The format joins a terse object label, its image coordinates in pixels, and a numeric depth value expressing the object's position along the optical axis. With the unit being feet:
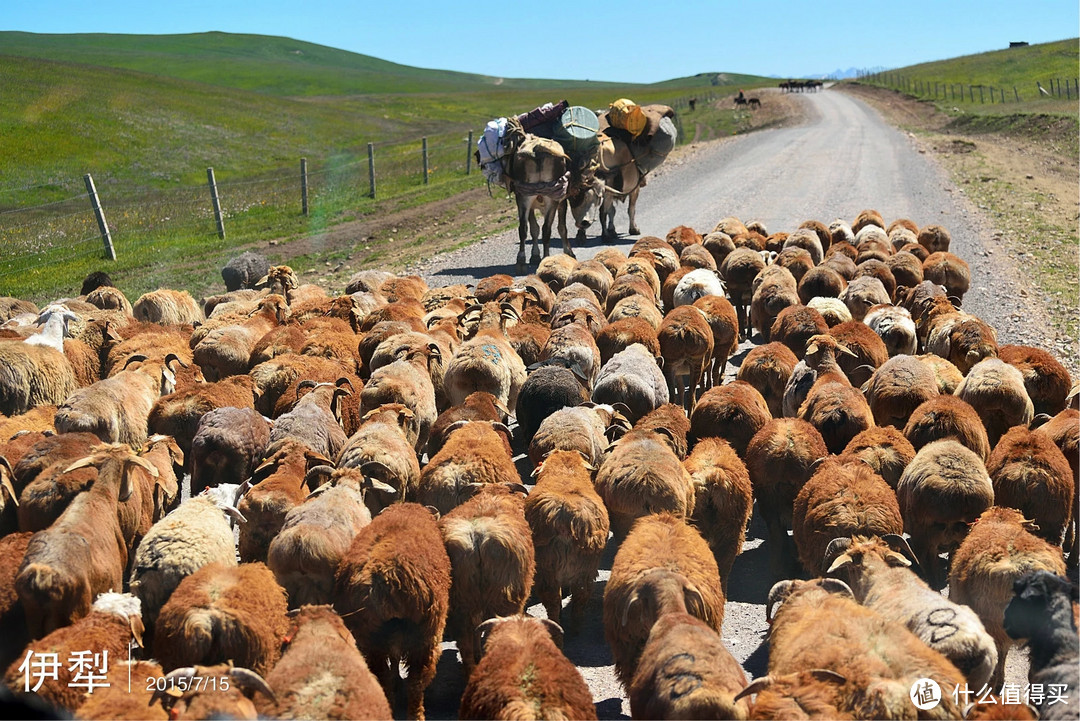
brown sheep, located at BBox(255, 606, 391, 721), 15.76
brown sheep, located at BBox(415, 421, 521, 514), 24.99
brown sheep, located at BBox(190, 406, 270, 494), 27.73
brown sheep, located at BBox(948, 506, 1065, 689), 20.25
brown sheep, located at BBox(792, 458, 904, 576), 22.97
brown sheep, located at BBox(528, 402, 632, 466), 27.86
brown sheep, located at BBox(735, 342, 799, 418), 35.09
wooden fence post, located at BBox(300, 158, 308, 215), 88.17
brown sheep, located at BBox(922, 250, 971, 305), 48.88
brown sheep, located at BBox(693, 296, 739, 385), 40.09
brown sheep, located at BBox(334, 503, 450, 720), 19.25
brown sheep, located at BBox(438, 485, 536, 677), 21.01
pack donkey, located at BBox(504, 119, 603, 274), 63.52
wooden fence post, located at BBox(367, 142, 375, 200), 98.13
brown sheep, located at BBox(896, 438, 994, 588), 23.67
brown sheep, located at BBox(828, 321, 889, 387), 35.53
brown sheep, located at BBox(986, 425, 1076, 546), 24.49
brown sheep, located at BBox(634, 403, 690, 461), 28.58
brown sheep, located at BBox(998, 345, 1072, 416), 32.17
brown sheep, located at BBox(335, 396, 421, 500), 25.75
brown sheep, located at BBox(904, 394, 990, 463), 27.30
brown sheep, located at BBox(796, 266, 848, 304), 45.68
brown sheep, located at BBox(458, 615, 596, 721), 16.15
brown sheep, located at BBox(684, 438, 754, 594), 25.44
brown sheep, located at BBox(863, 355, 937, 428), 30.86
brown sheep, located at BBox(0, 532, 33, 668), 19.29
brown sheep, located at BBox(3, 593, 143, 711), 16.71
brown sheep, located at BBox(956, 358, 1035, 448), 29.99
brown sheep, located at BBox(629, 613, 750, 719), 15.94
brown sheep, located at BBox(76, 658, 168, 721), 15.72
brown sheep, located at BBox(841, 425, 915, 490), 26.17
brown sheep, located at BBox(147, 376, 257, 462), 30.07
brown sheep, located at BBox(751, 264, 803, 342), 43.68
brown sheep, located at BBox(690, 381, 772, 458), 29.84
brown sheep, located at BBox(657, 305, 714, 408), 36.86
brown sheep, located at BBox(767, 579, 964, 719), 15.75
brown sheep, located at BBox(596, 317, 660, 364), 37.09
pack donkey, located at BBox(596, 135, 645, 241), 74.69
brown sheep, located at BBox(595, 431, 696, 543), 24.07
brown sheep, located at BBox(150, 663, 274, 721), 15.35
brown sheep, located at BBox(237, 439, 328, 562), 23.31
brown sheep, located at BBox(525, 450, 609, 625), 22.65
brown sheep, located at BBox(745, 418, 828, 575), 26.73
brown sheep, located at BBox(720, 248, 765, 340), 49.49
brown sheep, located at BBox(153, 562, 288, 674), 17.79
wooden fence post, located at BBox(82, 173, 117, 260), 68.95
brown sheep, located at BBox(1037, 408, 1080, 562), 26.20
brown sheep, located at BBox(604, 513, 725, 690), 19.42
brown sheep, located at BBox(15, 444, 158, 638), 19.35
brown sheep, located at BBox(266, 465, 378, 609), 20.61
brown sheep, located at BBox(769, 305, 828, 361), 39.01
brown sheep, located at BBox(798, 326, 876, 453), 29.32
